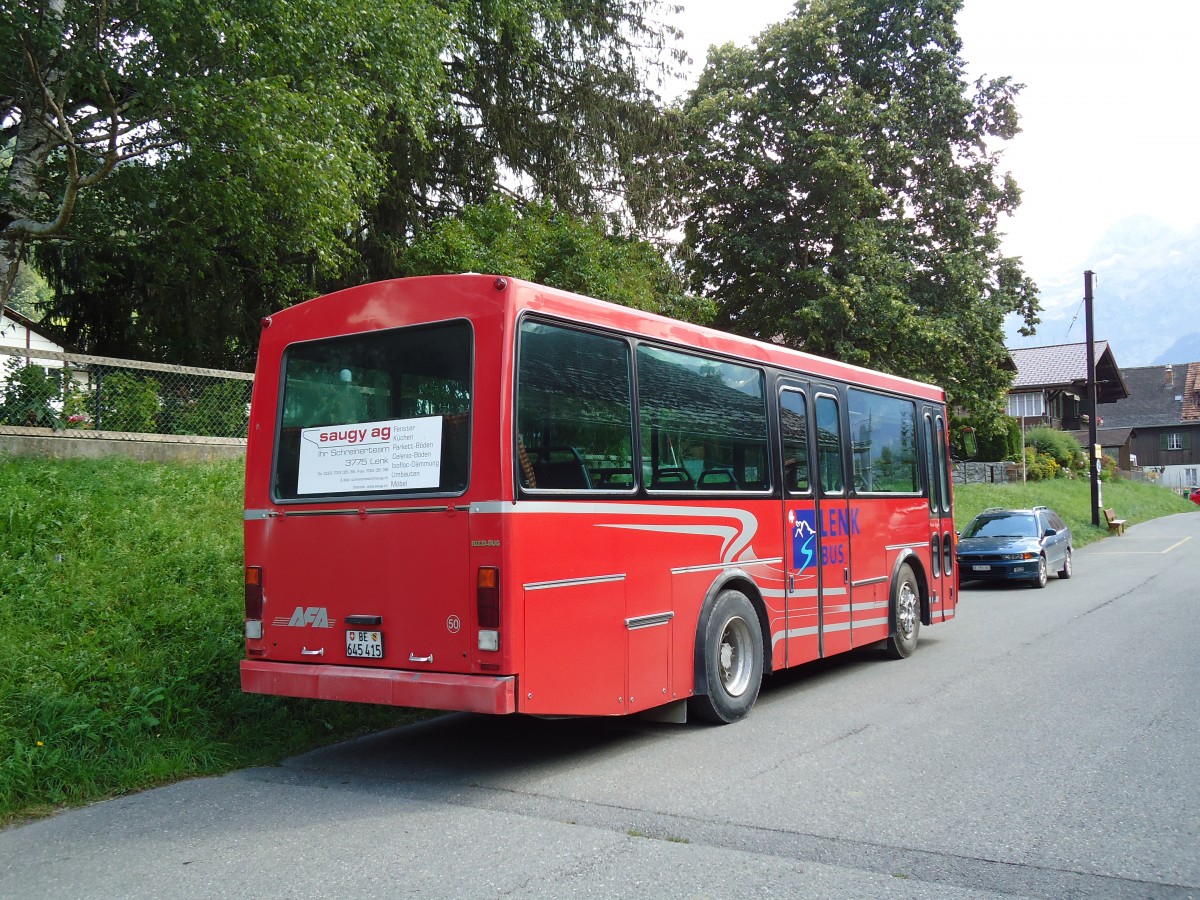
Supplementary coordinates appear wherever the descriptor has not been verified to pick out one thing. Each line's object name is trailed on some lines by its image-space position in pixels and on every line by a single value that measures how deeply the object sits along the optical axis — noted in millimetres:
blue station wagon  19672
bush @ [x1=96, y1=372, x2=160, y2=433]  13094
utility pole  33831
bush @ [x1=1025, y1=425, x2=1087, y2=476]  49094
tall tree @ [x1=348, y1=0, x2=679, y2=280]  20625
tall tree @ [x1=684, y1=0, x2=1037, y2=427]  27094
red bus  6156
